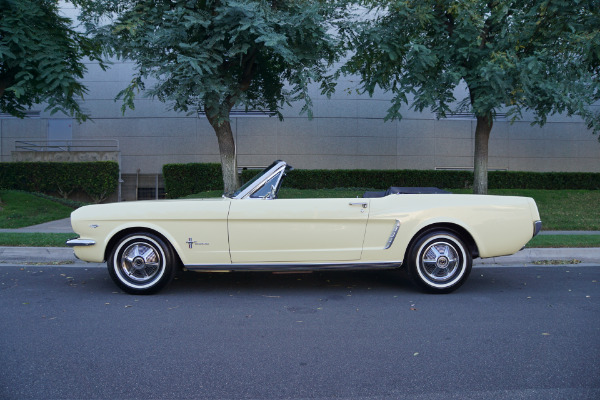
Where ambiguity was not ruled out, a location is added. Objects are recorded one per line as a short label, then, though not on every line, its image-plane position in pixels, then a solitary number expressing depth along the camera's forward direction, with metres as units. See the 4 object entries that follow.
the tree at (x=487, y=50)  9.73
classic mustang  5.14
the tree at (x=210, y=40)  9.12
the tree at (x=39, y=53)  10.47
